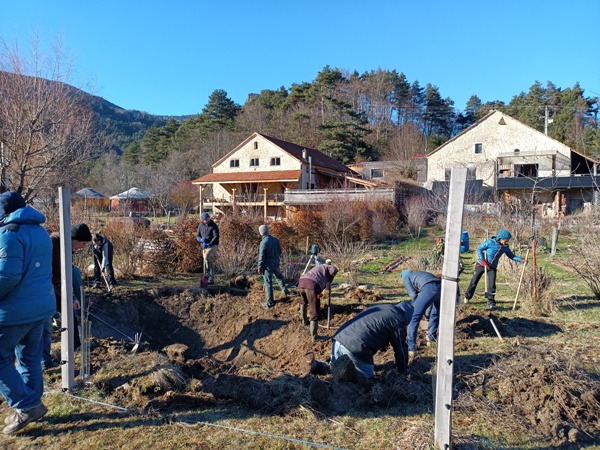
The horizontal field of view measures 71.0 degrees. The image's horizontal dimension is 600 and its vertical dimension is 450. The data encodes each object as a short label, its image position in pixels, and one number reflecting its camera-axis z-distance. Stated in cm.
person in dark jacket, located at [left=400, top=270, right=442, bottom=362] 558
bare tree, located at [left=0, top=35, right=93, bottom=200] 999
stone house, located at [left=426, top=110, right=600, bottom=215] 3186
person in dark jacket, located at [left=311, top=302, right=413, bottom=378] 474
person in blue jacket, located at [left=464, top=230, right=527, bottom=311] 827
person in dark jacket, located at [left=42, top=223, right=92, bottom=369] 486
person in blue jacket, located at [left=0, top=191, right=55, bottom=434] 328
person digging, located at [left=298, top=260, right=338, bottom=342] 653
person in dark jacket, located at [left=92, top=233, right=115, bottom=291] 939
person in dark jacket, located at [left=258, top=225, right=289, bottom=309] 815
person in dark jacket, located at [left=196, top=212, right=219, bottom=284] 1012
